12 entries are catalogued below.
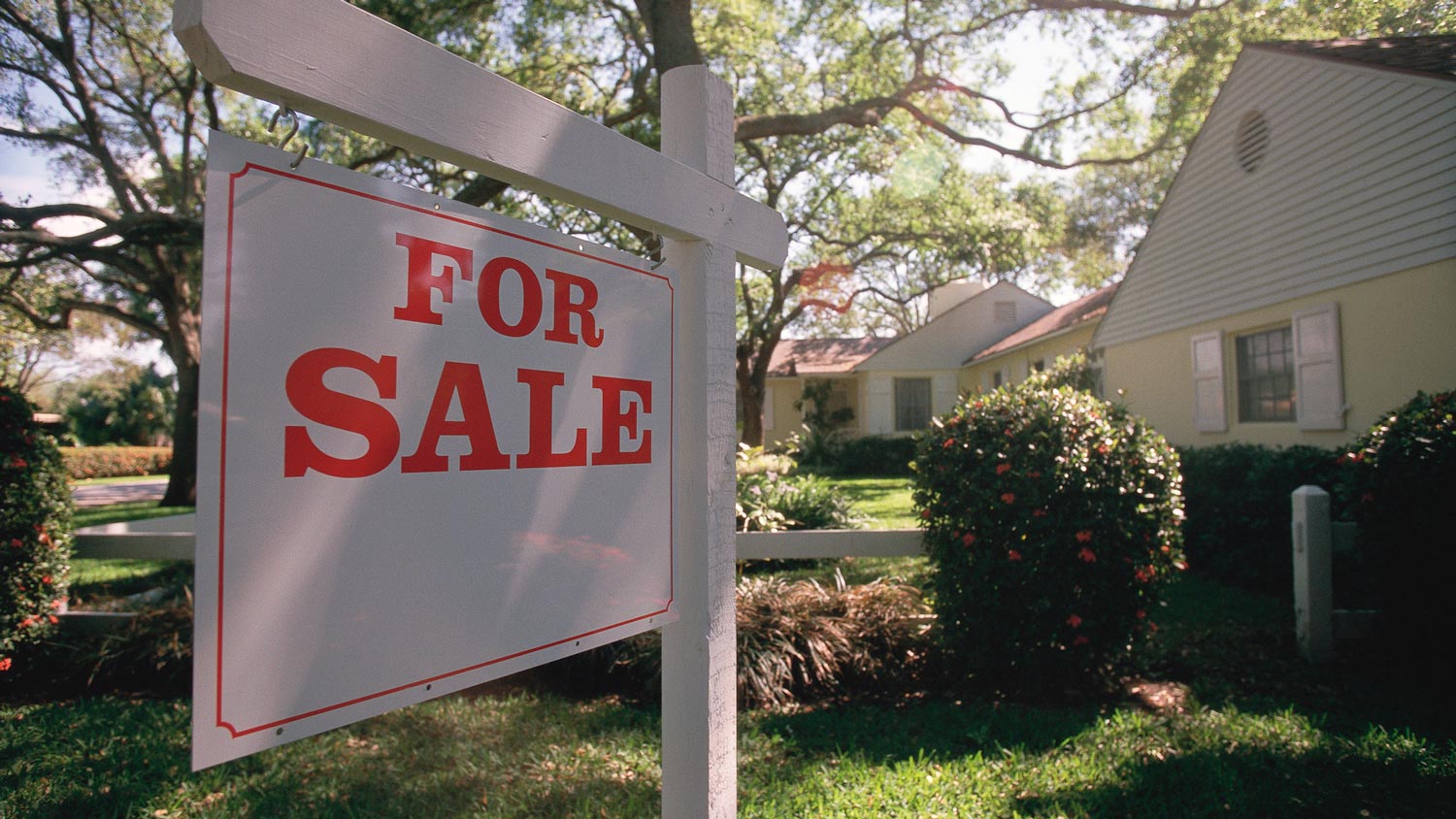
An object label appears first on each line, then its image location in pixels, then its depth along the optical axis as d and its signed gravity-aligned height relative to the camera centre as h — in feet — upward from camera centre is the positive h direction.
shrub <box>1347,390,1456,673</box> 15.60 -1.65
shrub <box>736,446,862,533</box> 26.37 -2.25
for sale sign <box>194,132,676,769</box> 3.87 -0.07
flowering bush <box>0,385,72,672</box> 16.60 -1.83
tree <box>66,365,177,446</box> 115.14 +3.56
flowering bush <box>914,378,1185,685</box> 15.08 -2.00
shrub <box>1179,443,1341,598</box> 24.06 -2.33
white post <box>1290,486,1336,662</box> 17.40 -3.10
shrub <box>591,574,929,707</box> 15.88 -4.24
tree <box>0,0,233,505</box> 45.24 +18.92
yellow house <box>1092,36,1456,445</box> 23.97 +6.52
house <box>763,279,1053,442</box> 83.56 +8.05
